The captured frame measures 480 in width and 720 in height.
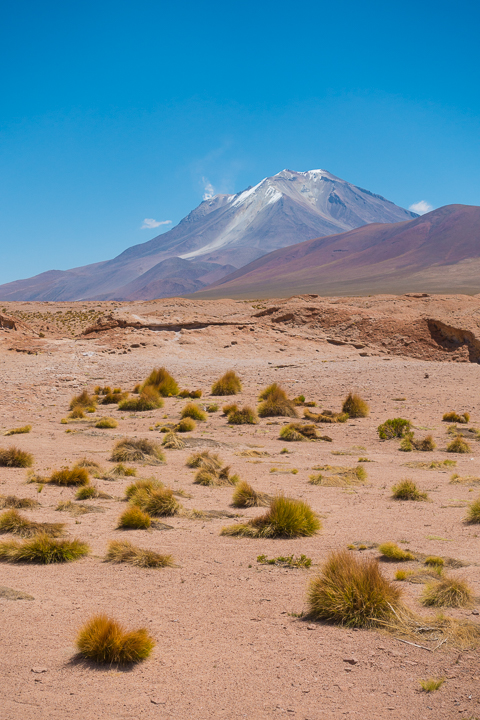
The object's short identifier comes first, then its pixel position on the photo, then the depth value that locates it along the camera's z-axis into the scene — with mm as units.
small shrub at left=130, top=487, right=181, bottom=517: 7492
